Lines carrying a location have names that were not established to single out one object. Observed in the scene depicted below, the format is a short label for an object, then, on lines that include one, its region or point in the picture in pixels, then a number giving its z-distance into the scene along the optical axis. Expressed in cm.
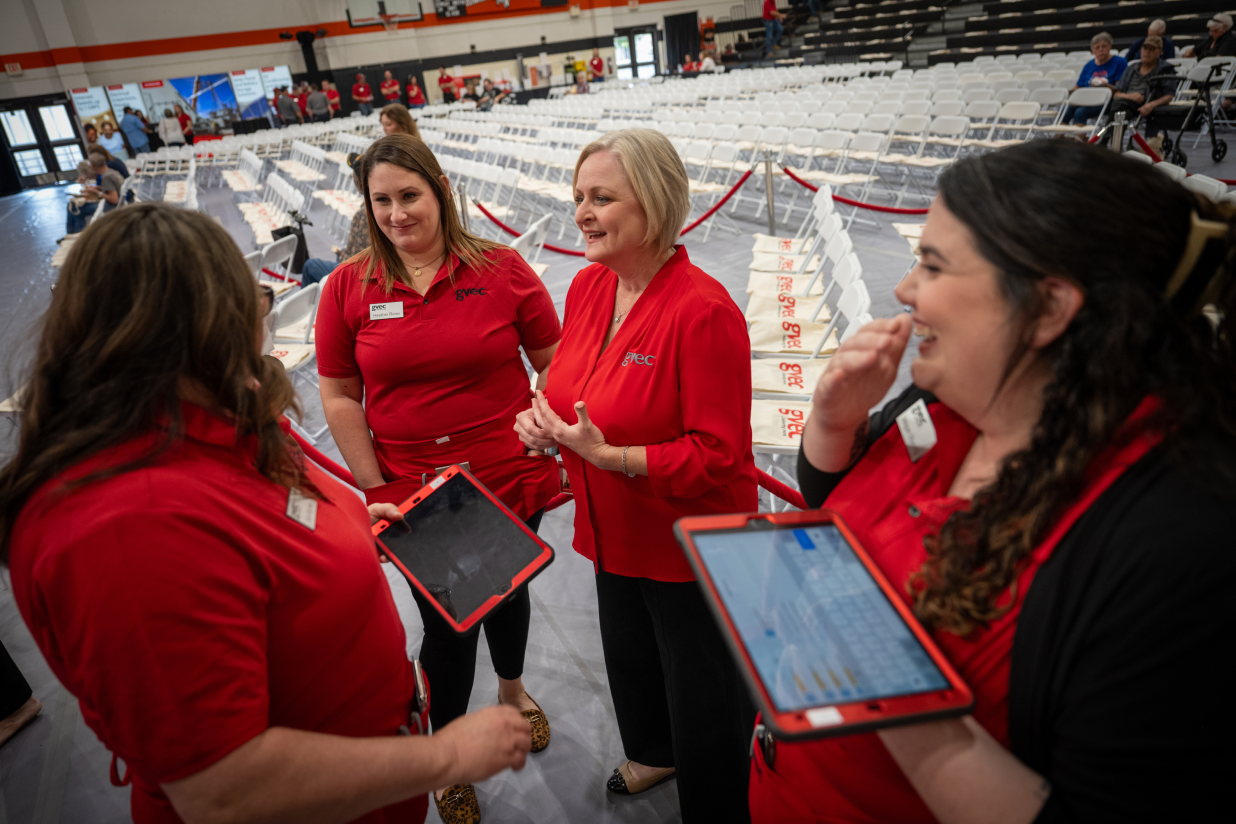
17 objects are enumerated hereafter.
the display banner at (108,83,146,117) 2189
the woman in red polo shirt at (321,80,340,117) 2452
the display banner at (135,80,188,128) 2262
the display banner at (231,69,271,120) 2412
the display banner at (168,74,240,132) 2338
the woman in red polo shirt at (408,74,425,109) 2480
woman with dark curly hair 70
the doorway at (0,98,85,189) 2002
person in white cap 933
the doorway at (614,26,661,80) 2933
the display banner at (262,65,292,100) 2458
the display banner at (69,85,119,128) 2100
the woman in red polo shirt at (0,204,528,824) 76
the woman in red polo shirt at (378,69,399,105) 2418
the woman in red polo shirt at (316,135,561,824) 191
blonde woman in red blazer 151
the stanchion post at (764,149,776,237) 652
